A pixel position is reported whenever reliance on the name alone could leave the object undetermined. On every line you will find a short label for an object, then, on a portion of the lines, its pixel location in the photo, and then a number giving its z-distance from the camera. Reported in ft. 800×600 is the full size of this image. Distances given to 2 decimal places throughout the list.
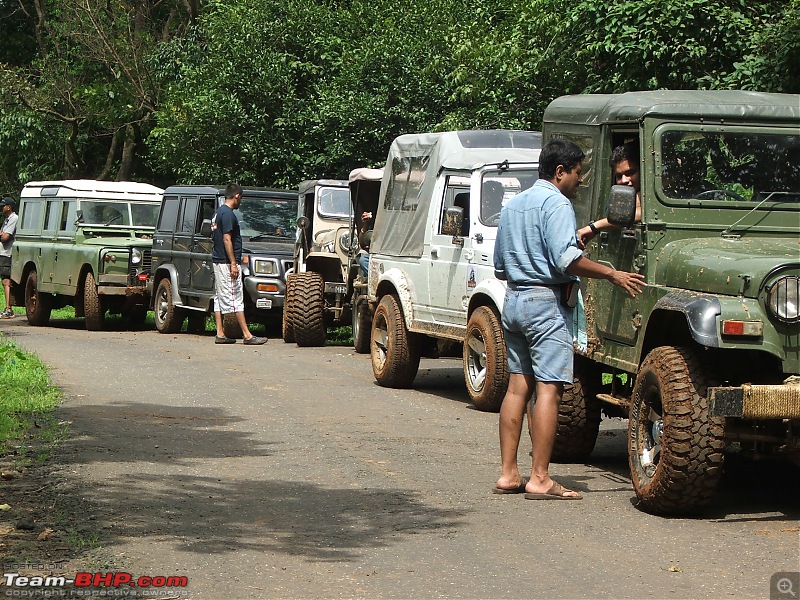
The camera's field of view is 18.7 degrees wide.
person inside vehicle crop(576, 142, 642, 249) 48.19
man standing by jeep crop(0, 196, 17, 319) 148.24
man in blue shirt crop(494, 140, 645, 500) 45.37
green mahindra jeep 41.21
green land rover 127.41
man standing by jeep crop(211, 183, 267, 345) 107.21
